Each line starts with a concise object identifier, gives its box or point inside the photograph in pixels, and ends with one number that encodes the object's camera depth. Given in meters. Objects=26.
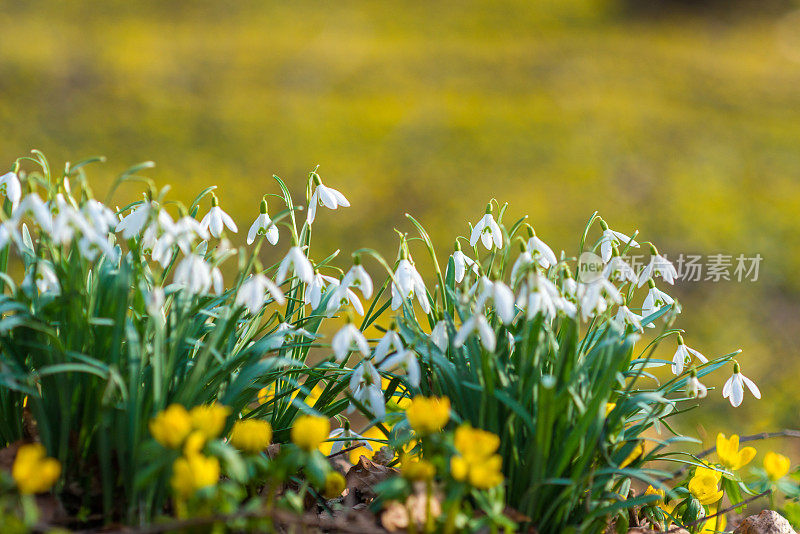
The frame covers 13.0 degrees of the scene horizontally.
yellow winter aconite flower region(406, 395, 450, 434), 1.58
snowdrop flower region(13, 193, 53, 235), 1.60
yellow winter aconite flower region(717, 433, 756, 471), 1.70
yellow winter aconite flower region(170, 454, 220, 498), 1.56
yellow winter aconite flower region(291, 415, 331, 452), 1.57
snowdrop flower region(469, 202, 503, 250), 1.68
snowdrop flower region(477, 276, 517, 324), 1.61
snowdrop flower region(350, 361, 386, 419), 1.65
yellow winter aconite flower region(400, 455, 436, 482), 1.57
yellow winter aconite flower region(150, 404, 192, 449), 1.56
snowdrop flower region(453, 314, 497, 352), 1.61
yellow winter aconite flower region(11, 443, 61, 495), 1.56
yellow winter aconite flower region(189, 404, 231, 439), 1.57
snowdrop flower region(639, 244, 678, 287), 1.67
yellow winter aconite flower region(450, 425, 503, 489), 1.57
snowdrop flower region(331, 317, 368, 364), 1.62
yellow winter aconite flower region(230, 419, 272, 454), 1.58
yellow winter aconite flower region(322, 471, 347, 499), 1.64
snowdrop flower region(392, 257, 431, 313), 1.66
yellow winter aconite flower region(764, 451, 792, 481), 1.64
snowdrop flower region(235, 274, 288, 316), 1.61
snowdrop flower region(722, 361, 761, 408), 1.68
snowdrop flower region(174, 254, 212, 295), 1.61
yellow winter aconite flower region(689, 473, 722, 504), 1.70
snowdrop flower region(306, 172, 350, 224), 1.69
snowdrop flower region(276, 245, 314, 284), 1.64
